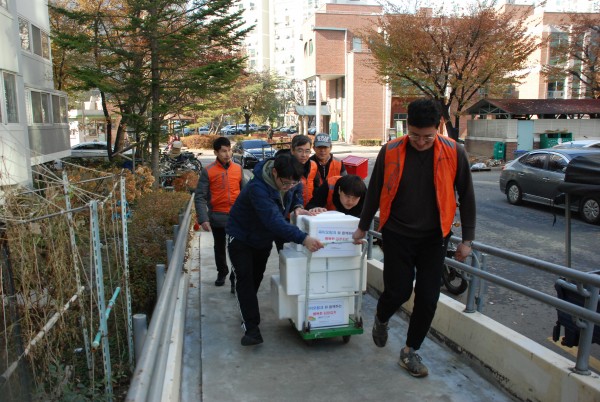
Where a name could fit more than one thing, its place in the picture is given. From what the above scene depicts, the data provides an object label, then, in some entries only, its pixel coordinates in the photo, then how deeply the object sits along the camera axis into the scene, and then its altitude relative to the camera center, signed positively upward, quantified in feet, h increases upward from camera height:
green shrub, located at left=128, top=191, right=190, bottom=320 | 16.97 -4.43
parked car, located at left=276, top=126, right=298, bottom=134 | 196.95 -2.65
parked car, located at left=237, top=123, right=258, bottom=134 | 205.08 -1.87
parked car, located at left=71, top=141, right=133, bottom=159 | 88.89 -4.72
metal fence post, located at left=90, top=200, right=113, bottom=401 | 10.48 -3.56
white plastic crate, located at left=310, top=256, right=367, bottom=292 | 13.10 -3.78
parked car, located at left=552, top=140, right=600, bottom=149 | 57.20 -2.60
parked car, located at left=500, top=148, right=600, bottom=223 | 41.73 -4.67
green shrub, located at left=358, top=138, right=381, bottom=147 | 142.72 -5.35
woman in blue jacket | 12.76 -2.65
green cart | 13.04 -5.20
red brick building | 152.97 +15.02
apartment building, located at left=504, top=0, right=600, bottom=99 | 104.01 +16.02
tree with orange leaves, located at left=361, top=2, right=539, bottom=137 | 79.77 +11.54
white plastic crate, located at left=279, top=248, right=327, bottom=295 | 12.88 -3.85
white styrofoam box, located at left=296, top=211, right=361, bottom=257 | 12.68 -2.72
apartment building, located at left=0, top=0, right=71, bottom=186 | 45.42 +3.78
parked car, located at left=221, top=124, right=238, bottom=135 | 197.86 -2.59
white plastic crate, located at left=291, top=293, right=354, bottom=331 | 13.17 -4.83
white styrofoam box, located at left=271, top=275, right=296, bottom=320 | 13.67 -4.76
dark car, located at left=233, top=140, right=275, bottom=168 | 81.85 -4.74
